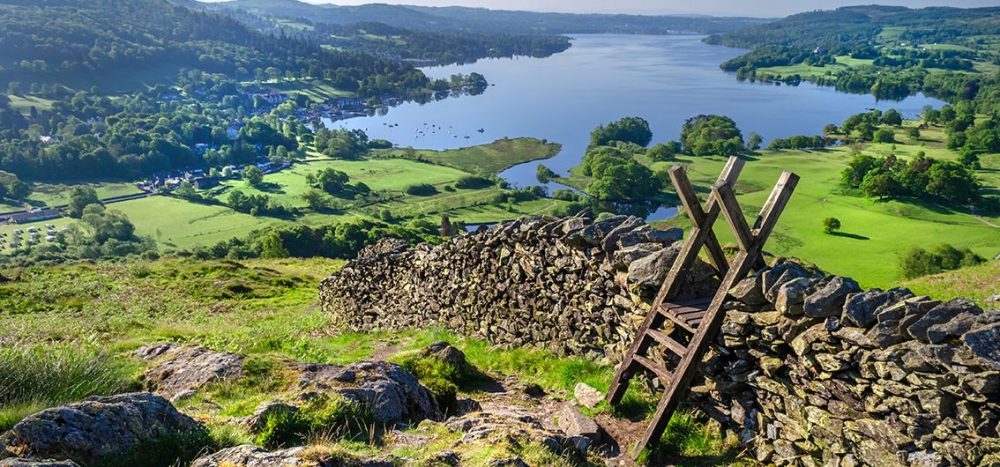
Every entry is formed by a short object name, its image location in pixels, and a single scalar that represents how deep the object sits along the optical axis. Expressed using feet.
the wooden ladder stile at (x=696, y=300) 25.30
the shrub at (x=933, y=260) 145.28
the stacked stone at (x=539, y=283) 33.50
